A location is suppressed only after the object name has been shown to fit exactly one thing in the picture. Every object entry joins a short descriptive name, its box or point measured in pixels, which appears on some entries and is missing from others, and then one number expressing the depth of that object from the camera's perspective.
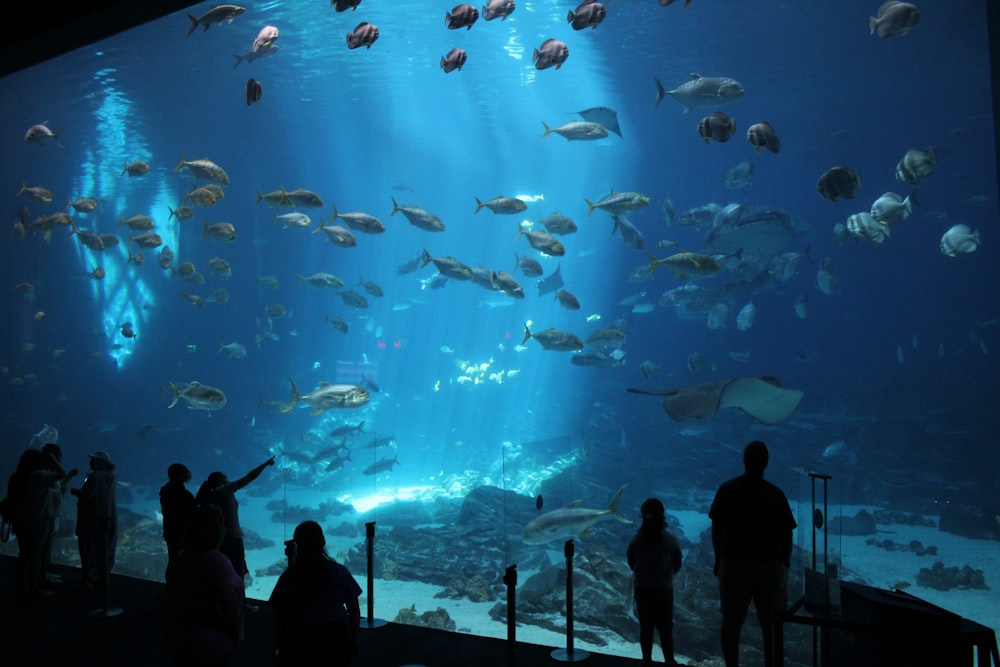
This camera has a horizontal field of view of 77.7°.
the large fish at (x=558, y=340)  11.07
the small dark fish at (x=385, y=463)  11.51
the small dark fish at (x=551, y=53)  8.28
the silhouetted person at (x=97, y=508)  6.65
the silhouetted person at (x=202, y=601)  3.22
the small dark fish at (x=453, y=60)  8.49
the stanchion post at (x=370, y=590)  5.84
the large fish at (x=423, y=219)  11.18
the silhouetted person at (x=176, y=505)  5.68
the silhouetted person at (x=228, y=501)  5.58
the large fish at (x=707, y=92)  8.55
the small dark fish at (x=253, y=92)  8.74
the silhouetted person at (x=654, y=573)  4.65
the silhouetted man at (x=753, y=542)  4.29
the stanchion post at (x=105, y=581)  6.12
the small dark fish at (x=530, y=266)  12.33
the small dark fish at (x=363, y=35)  8.00
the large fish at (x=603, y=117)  9.96
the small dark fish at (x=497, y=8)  8.61
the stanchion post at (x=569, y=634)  4.99
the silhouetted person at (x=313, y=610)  3.33
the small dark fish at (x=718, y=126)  7.86
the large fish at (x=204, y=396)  10.31
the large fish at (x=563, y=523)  5.67
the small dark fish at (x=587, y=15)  7.61
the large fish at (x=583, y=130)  9.84
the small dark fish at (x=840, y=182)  7.90
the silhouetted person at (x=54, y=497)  6.91
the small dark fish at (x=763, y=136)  8.27
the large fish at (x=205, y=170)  10.18
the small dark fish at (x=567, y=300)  12.23
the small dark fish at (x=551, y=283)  16.84
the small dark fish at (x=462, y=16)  7.39
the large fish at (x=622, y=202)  9.76
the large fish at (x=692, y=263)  9.16
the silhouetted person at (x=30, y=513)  6.47
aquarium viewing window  8.63
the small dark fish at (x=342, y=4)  6.77
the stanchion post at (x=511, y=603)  4.45
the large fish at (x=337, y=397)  9.62
